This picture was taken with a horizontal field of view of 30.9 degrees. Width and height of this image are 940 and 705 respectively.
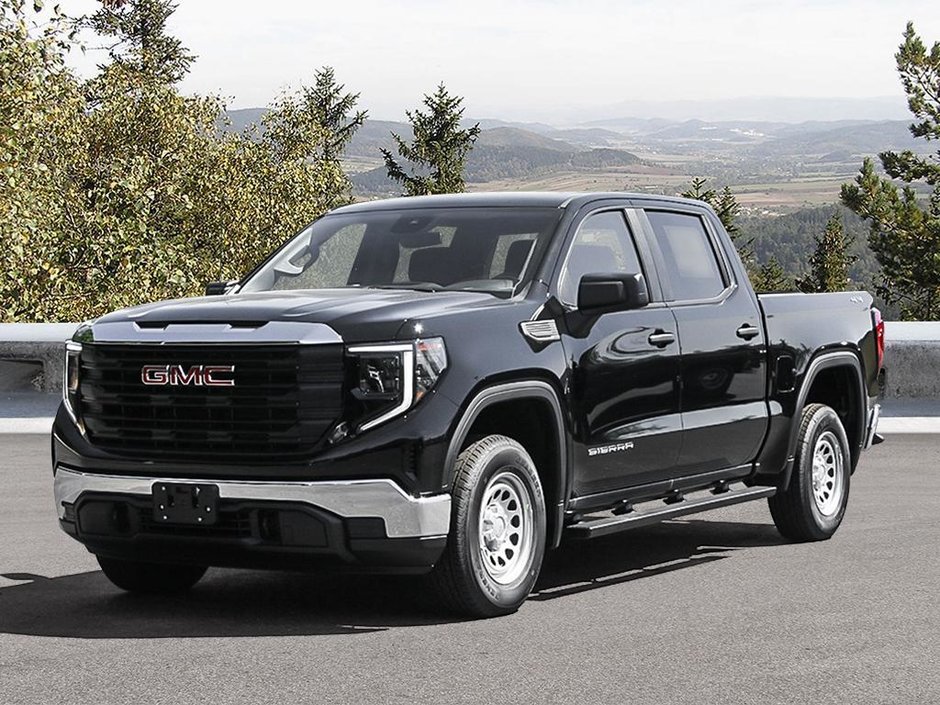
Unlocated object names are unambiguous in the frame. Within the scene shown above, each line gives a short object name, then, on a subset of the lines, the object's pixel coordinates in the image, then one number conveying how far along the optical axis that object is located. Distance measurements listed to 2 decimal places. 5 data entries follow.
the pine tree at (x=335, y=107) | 107.62
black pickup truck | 6.89
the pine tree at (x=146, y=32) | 83.38
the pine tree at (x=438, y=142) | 96.69
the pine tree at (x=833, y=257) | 132.25
